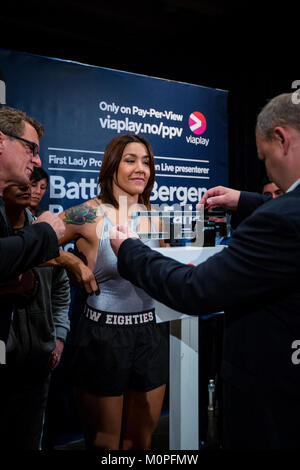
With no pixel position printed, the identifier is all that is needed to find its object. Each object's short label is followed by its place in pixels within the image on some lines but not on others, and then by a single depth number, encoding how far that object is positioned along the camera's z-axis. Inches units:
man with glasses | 44.2
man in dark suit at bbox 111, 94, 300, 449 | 39.1
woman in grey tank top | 69.2
